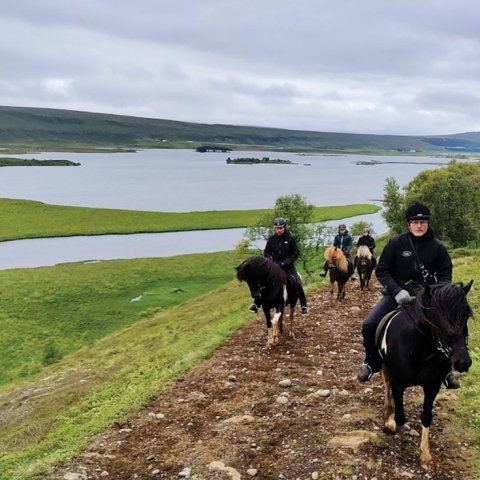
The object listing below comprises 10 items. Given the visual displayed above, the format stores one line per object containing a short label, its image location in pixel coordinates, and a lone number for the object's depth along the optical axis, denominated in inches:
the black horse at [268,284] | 582.9
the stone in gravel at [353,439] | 345.7
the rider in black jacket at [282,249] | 608.1
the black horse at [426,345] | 269.1
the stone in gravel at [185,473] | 337.6
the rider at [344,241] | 927.0
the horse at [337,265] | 863.1
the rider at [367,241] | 984.0
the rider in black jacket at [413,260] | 325.4
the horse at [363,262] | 967.0
